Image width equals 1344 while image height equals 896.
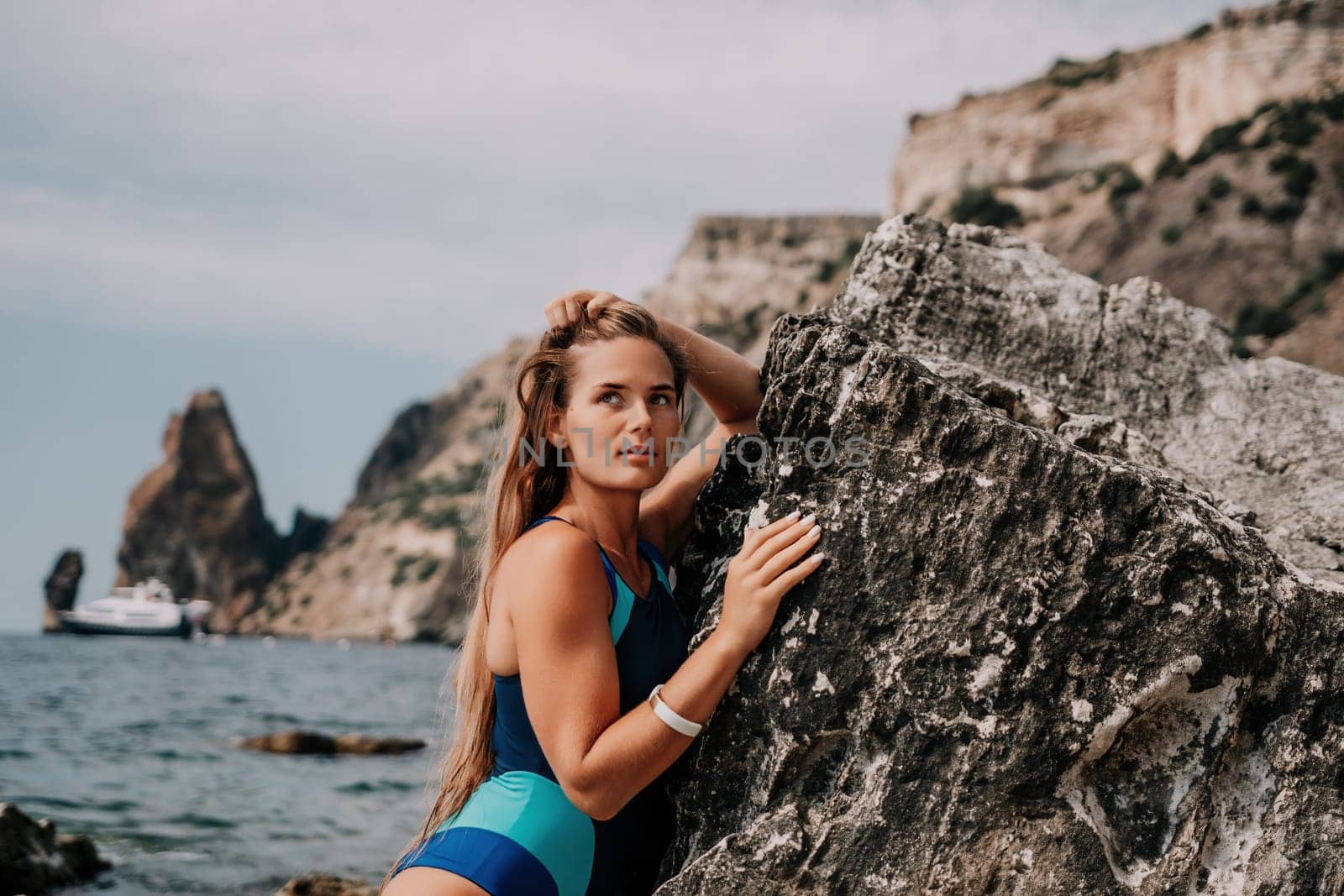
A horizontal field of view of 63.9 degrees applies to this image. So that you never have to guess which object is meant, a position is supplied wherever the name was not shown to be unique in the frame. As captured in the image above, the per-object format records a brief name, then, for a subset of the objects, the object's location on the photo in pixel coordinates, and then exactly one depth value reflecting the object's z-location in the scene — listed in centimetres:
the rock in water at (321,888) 727
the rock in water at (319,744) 1789
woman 248
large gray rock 241
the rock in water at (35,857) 787
